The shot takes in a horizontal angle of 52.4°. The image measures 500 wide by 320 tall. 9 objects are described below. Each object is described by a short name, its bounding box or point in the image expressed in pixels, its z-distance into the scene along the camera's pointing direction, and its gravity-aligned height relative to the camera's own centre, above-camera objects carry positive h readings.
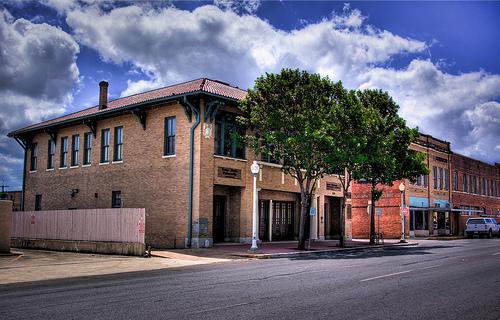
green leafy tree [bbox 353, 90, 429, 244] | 28.28 +3.70
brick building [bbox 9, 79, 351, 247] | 26.83 +2.22
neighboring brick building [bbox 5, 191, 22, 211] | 61.19 +1.13
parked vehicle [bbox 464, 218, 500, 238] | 47.68 -1.62
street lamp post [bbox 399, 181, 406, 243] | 36.75 +1.54
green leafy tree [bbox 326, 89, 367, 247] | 25.23 +3.86
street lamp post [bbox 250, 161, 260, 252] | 23.64 -0.27
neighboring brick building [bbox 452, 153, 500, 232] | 56.66 +2.64
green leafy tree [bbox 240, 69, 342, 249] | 24.75 +4.67
